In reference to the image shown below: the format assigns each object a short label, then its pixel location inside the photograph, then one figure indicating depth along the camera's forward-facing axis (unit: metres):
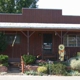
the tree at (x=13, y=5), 41.47
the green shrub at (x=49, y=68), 18.49
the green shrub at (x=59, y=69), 18.27
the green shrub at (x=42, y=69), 18.30
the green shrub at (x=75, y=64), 18.87
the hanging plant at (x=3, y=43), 22.28
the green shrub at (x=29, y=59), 19.88
